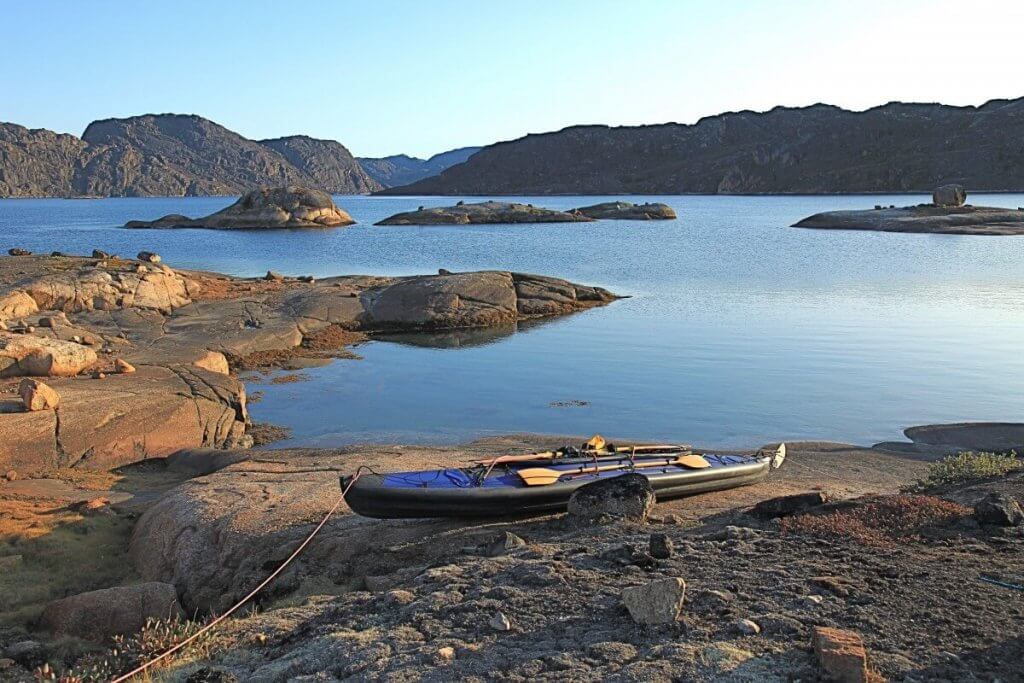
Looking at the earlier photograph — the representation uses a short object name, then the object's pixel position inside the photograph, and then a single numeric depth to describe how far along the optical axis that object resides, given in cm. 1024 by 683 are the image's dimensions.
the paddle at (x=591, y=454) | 1039
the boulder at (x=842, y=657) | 531
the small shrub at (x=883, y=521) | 808
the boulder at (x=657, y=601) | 628
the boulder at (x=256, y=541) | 871
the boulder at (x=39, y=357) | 1537
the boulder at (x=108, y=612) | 746
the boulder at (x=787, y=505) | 901
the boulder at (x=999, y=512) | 812
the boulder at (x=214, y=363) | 1820
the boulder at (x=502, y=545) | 832
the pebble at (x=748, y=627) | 610
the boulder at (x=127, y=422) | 1265
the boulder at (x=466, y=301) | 2731
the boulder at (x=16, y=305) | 2011
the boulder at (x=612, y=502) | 913
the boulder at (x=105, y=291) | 2259
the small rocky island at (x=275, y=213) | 8381
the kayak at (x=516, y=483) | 944
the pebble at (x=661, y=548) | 763
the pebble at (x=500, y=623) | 643
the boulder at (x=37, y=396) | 1288
